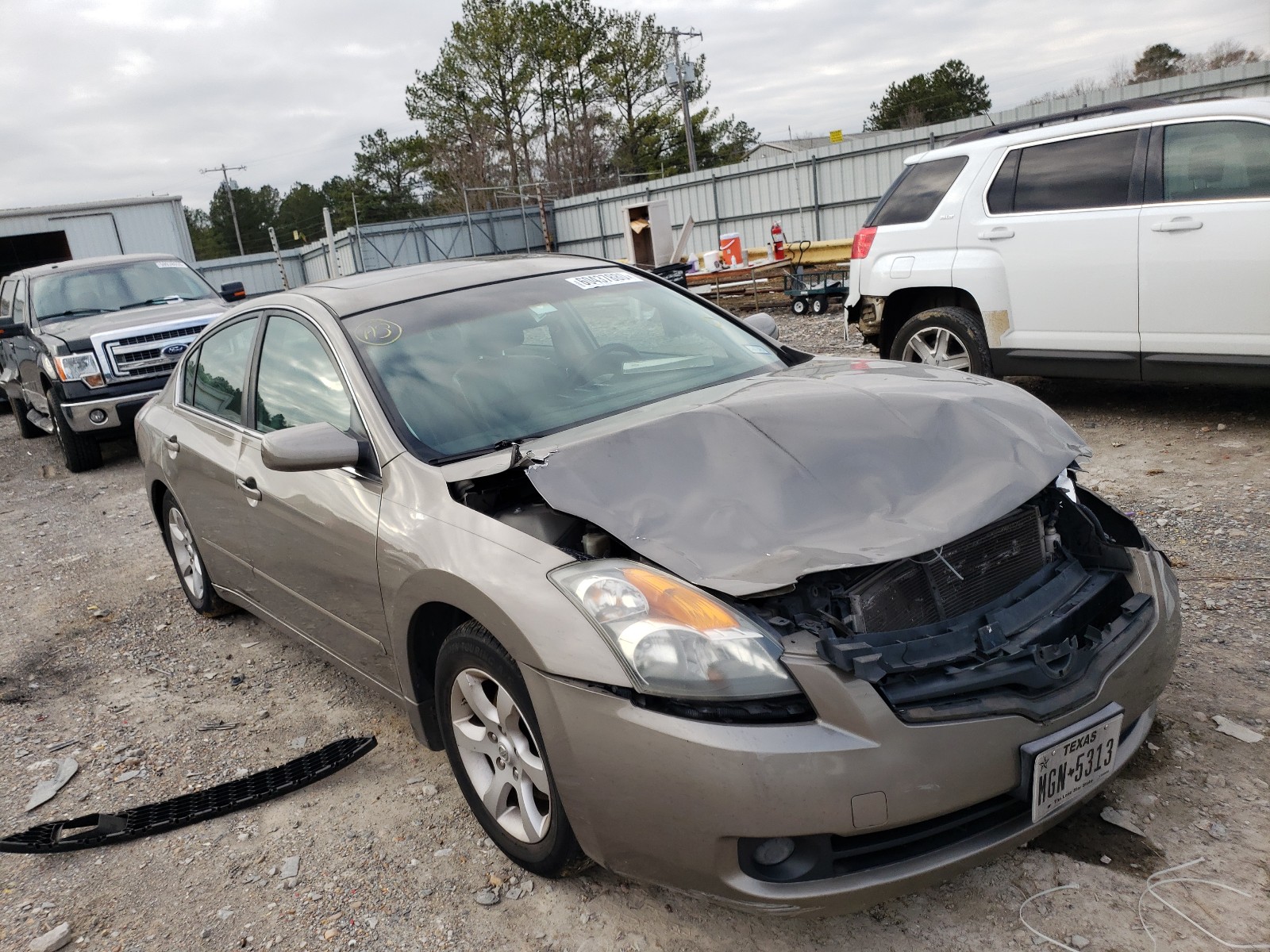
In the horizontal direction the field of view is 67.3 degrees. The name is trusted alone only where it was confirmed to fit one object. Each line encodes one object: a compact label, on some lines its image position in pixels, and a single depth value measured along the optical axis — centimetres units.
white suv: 527
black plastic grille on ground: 308
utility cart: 1358
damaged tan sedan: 200
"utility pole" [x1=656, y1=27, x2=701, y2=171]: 3504
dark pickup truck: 890
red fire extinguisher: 1644
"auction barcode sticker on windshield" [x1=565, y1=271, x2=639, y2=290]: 370
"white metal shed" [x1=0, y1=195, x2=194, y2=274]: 2047
